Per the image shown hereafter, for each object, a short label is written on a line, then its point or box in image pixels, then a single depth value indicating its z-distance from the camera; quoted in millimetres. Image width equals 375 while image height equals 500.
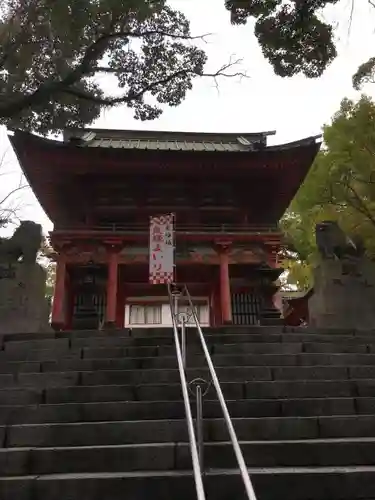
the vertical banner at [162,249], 9281
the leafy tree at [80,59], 8461
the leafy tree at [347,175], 11385
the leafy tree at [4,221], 9867
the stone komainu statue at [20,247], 8453
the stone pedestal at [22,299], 8008
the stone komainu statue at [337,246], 8305
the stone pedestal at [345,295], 7918
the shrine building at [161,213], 12461
